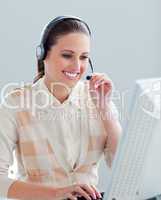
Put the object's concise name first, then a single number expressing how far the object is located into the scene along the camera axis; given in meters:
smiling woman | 2.04
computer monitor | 1.49
